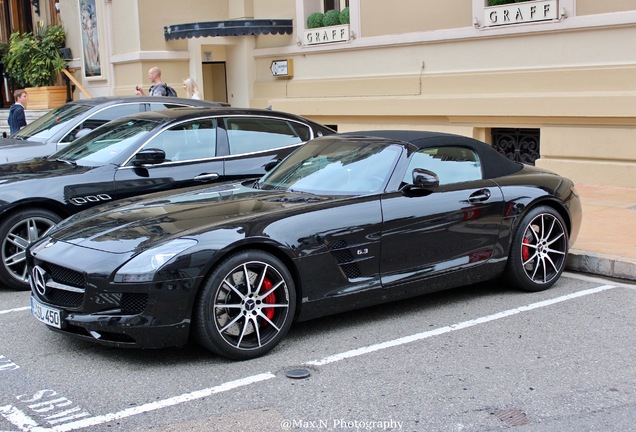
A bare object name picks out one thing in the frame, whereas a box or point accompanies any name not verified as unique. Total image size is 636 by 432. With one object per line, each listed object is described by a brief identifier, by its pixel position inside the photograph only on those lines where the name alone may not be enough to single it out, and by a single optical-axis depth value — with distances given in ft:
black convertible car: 16.52
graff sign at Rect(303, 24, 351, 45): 49.03
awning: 52.65
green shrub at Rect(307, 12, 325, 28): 51.01
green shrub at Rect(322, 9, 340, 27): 50.01
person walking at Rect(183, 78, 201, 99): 42.70
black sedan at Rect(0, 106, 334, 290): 23.81
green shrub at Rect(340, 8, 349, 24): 49.19
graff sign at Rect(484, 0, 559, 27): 37.96
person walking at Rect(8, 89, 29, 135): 42.57
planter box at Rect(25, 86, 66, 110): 62.08
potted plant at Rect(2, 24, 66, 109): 62.44
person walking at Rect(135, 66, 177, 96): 40.96
